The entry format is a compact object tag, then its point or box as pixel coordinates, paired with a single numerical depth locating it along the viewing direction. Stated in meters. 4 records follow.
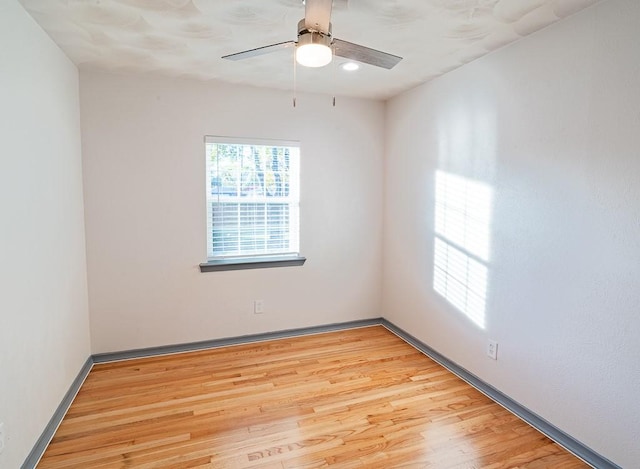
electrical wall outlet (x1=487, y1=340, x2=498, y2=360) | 2.61
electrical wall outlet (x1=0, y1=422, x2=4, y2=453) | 1.64
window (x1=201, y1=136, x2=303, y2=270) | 3.41
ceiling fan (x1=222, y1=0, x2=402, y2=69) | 1.65
